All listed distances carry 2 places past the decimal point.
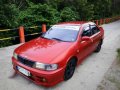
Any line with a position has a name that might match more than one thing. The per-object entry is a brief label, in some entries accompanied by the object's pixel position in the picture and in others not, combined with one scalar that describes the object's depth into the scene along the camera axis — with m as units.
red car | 2.02
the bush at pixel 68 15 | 7.58
